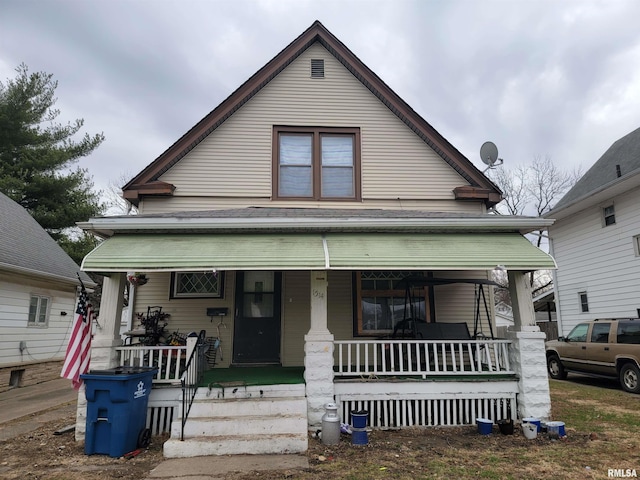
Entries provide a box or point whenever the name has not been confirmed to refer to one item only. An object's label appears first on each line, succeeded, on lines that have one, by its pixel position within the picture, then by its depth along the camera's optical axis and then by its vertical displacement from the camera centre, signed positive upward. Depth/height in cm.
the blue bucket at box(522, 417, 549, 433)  535 -136
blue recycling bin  481 -111
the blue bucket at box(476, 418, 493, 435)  553 -147
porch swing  697 +0
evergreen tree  1820 +790
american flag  561 -33
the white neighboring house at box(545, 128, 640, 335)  1135 +262
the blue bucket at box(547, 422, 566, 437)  530 -145
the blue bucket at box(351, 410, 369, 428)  510 -126
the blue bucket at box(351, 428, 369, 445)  509 -148
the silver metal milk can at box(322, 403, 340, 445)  511 -140
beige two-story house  562 +94
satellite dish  995 +428
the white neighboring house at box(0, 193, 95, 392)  1003 +70
